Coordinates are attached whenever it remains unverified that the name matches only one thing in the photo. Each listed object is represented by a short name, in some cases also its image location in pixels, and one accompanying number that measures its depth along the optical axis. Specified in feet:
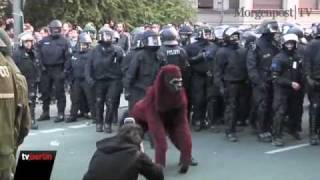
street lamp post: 46.16
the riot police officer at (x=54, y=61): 45.47
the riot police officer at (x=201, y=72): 42.16
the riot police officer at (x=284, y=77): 37.01
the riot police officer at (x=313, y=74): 36.81
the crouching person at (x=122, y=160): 19.92
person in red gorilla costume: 29.81
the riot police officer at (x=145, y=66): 38.19
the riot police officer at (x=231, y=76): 39.14
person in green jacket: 17.06
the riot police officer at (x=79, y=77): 45.14
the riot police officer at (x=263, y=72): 38.24
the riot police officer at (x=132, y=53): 39.19
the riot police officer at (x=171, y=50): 38.06
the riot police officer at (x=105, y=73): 42.11
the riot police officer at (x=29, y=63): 42.37
